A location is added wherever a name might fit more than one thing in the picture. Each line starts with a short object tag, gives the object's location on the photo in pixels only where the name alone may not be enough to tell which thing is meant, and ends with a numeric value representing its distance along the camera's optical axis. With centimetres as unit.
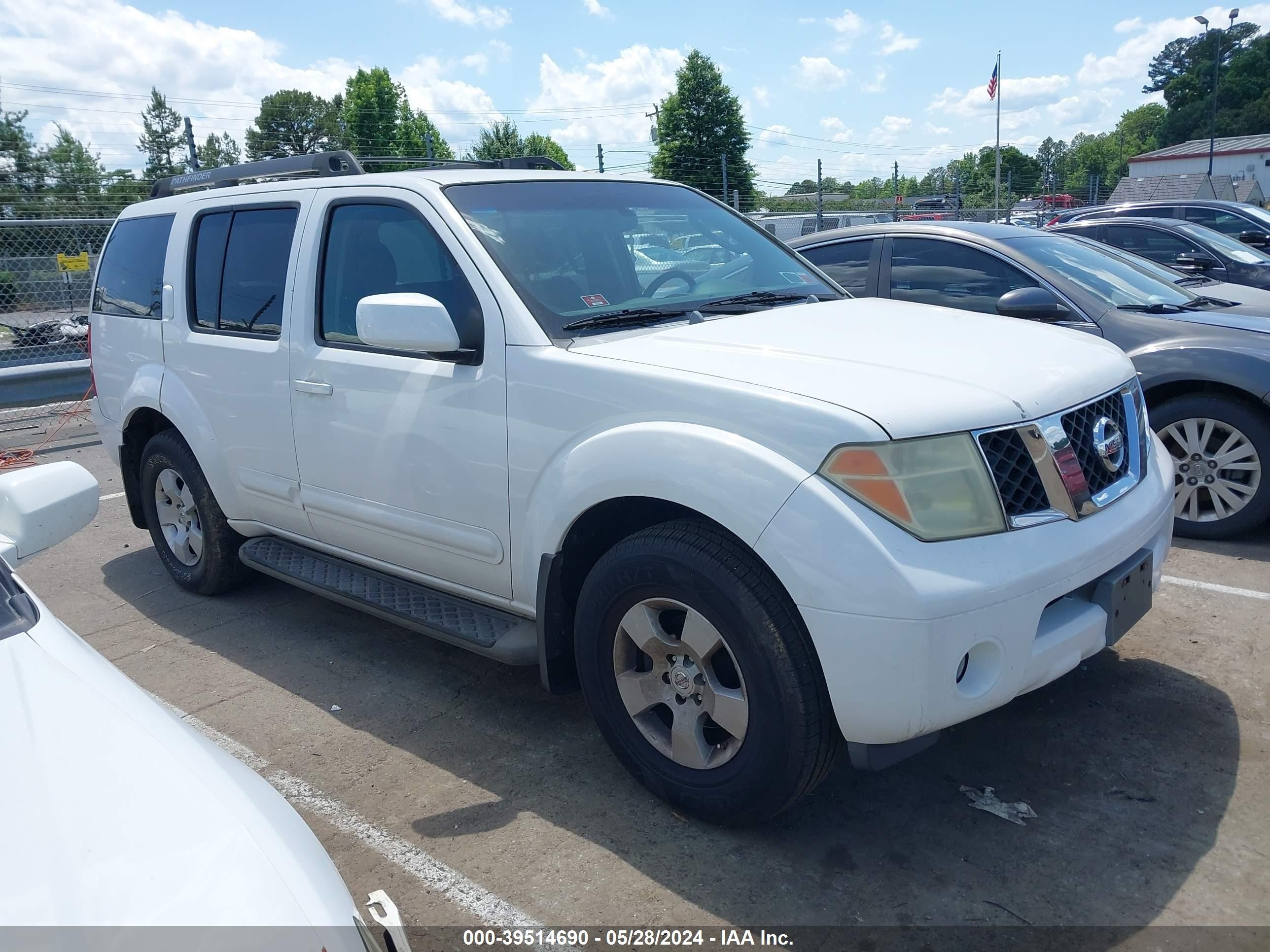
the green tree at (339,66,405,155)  6500
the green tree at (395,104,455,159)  6788
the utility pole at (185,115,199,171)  1246
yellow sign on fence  1062
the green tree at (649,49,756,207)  5753
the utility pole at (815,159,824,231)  1914
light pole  3594
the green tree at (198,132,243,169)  5438
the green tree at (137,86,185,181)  6019
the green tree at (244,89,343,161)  6675
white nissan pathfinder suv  240
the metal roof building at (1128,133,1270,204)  6481
